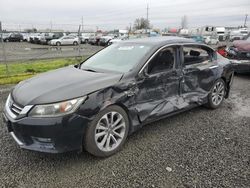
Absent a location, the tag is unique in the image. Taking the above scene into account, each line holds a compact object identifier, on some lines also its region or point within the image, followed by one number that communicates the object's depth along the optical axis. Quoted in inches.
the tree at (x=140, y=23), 3009.4
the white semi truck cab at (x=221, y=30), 2007.9
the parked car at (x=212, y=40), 1322.6
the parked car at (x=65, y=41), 1163.4
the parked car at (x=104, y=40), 1177.4
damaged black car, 106.3
